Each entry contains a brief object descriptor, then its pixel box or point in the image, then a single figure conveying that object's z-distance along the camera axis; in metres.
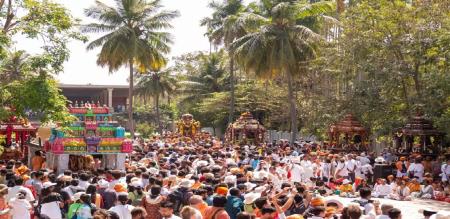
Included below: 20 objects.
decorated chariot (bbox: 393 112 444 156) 24.53
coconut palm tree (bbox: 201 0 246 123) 45.62
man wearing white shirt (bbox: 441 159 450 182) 20.98
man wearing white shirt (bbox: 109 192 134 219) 10.40
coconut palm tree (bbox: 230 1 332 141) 36.25
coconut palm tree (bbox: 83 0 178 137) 40.62
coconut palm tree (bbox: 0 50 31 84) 16.02
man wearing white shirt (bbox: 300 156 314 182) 20.34
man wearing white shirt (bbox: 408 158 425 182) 21.70
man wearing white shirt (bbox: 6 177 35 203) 11.86
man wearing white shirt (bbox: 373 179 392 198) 19.48
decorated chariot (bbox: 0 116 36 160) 27.50
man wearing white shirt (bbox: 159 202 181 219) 9.04
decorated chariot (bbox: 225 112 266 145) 38.62
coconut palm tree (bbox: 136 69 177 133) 57.16
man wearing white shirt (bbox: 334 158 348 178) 21.89
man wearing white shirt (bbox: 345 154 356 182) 21.95
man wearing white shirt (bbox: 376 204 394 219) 9.49
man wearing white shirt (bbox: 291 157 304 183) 19.27
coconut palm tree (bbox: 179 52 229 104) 54.56
